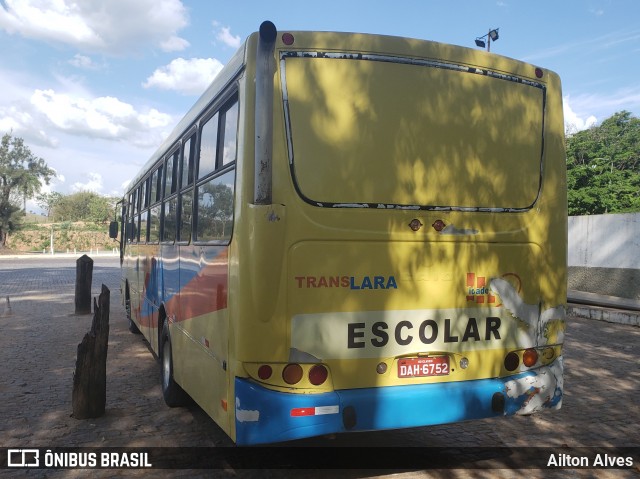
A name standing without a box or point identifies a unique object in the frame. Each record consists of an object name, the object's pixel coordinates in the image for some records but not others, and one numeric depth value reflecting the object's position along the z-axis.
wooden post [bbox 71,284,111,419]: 6.04
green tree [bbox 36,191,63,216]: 103.56
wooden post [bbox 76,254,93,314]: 14.05
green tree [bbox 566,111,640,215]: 28.17
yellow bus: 3.82
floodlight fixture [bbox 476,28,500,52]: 23.34
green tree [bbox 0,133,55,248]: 62.84
